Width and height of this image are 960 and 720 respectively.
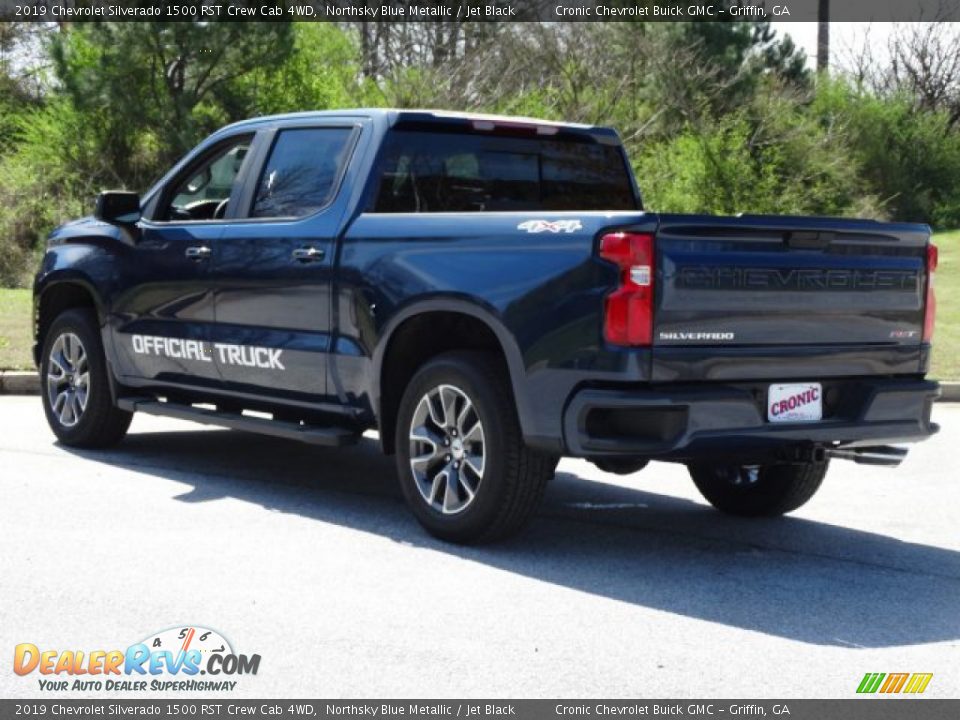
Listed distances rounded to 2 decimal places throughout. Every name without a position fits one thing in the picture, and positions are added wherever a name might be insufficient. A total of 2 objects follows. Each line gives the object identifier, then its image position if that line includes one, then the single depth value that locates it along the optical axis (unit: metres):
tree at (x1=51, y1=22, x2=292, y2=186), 27.80
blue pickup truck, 6.15
